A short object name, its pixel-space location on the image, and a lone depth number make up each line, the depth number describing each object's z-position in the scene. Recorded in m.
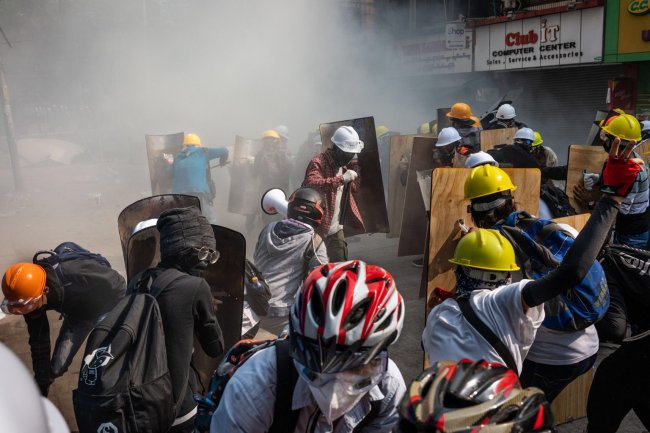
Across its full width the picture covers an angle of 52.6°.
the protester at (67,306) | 3.42
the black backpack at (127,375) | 2.37
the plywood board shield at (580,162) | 5.37
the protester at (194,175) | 8.03
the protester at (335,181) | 5.51
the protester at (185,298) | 2.68
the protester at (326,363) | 1.52
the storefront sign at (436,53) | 14.98
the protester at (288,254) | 3.94
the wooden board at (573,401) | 3.76
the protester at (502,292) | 2.23
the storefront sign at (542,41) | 11.99
